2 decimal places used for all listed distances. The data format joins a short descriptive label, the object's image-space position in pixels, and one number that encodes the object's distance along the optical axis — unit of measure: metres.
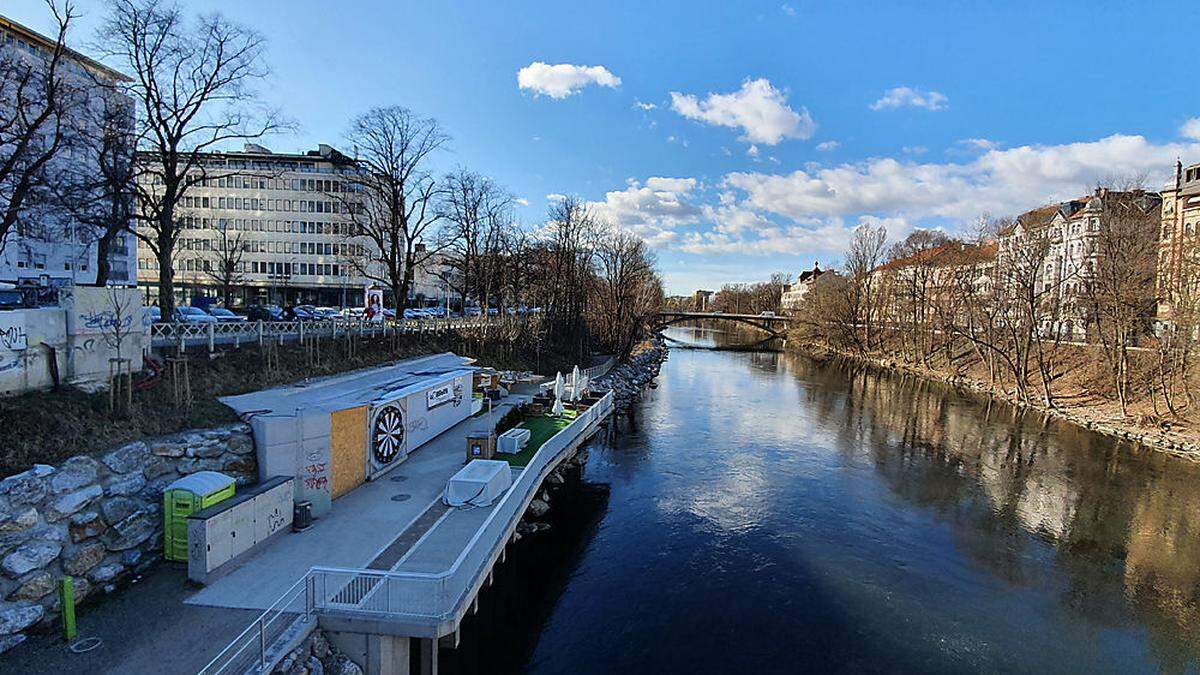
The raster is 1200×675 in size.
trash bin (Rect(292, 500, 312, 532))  13.06
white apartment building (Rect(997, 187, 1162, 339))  35.75
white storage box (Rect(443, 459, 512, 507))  14.62
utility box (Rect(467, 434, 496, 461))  18.23
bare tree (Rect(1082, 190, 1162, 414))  33.03
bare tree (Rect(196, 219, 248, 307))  65.75
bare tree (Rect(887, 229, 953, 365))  60.71
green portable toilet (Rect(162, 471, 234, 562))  11.26
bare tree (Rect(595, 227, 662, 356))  58.03
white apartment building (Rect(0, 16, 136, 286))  44.47
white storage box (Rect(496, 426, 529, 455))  19.36
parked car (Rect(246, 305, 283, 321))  40.09
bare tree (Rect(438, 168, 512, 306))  41.75
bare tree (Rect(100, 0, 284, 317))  21.12
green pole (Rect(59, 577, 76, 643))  8.90
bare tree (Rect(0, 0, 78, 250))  14.97
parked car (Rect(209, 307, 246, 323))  36.00
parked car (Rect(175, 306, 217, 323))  29.70
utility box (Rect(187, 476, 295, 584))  10.46
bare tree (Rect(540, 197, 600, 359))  51.38
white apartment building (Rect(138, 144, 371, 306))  68.12
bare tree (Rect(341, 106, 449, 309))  34.91
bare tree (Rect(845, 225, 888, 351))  75.06
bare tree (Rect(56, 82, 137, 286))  20.95
